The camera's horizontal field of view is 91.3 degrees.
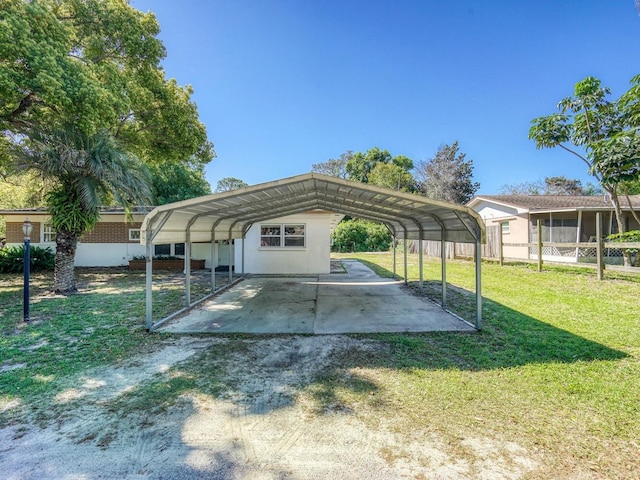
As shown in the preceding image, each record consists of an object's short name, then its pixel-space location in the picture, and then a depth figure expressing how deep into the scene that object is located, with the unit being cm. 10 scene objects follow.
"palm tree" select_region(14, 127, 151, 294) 874
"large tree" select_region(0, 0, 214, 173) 689
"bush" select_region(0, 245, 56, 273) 1389
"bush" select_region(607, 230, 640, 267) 1133
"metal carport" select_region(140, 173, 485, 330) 544
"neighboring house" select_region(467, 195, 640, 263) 1529
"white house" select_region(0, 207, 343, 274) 1391
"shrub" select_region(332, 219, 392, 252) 2866
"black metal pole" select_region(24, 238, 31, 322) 651
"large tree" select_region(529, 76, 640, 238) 881
